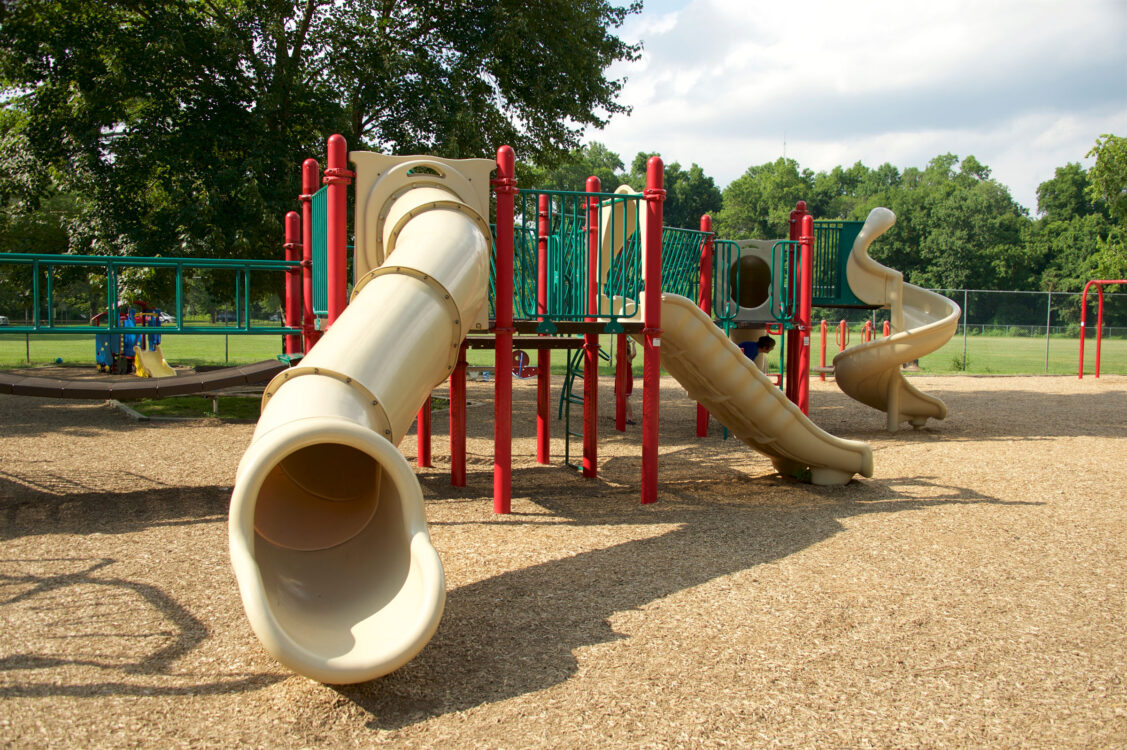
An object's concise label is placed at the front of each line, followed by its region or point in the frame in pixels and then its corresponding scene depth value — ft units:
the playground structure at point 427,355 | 12.43
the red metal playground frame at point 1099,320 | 72.46
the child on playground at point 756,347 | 43.11
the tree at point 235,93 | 44.06
